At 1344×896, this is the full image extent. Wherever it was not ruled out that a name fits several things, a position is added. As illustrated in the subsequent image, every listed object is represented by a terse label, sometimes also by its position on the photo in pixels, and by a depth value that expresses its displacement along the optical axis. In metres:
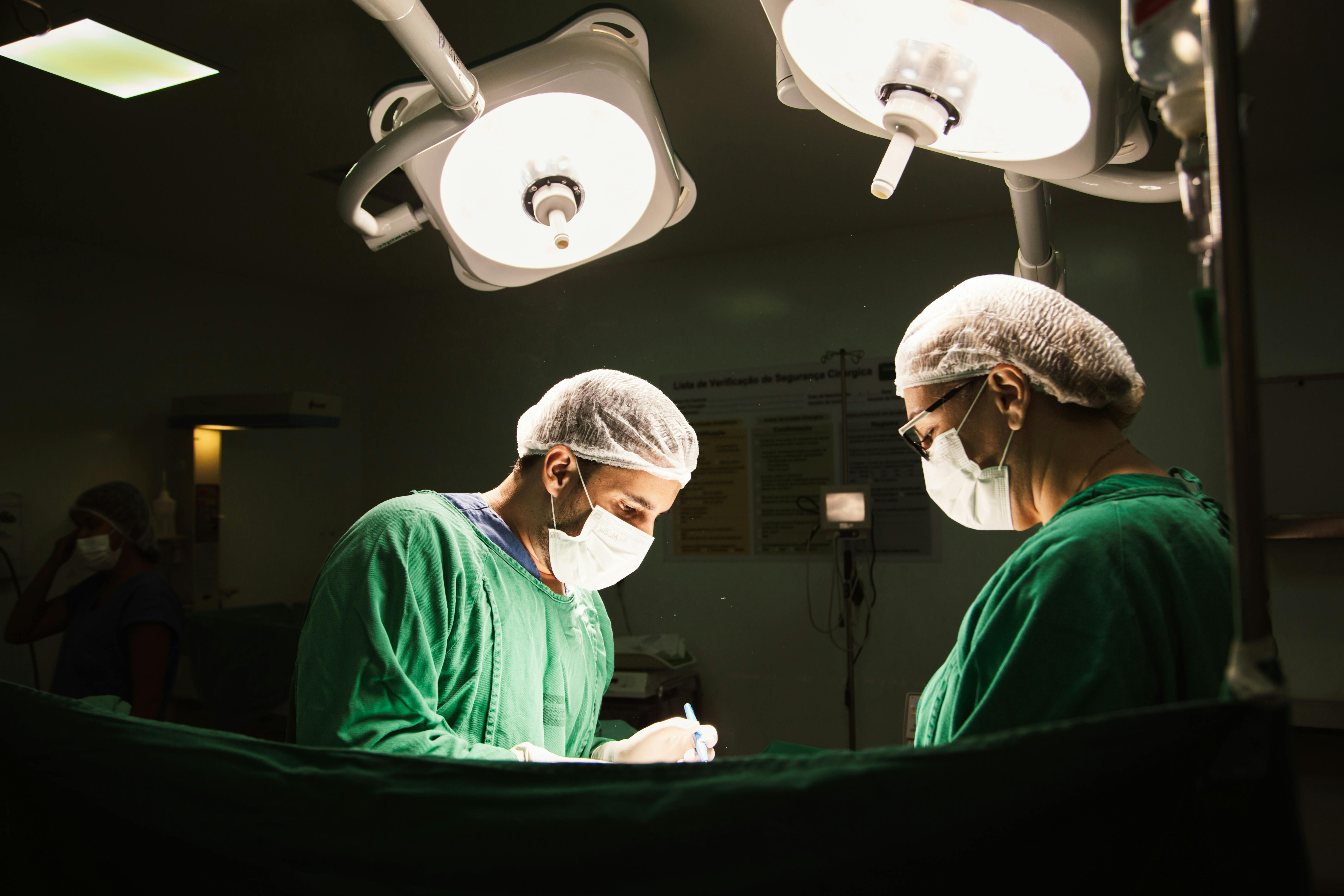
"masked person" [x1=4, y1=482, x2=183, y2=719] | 2.36
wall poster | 2.44
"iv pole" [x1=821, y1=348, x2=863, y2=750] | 2.61
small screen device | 2.64
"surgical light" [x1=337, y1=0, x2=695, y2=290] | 0.93
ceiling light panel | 1.77
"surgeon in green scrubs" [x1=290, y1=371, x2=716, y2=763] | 1.09
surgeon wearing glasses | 0.79
